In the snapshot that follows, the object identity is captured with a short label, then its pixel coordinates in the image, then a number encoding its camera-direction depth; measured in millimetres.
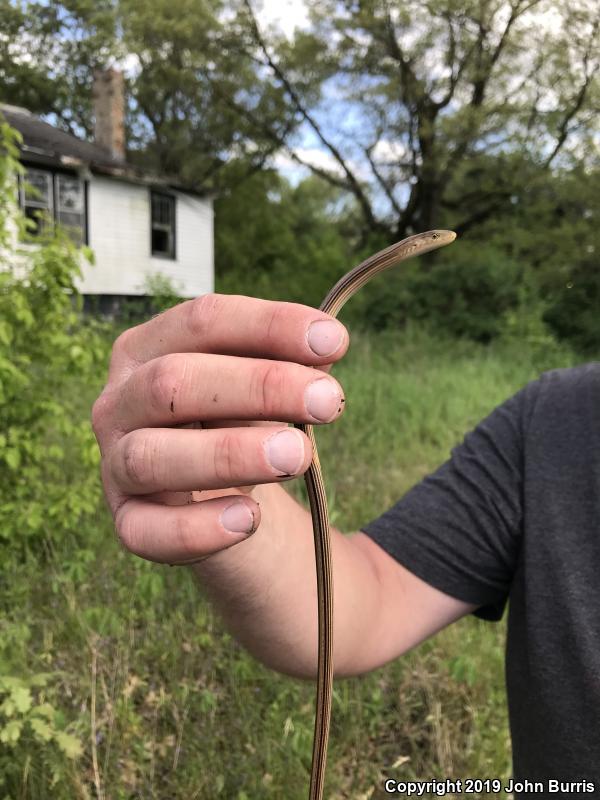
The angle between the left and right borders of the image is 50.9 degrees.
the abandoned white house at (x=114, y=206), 12914
